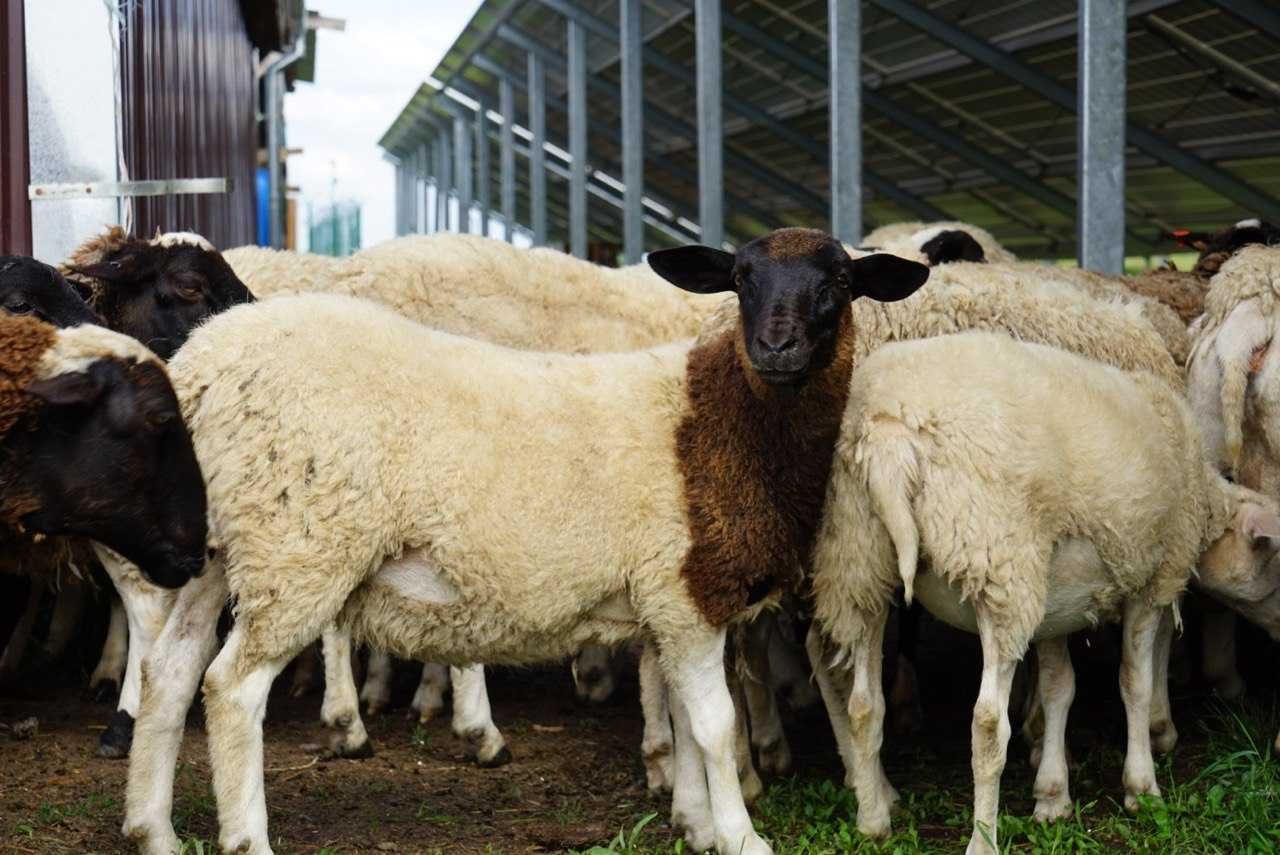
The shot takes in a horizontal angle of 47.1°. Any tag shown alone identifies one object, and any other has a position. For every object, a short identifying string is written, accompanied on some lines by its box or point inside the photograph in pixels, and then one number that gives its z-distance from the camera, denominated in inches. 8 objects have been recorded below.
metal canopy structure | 440.5
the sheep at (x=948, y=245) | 273.0
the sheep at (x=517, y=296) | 241.1
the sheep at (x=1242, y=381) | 213.2
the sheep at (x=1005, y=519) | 169.0
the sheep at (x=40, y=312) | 194.7
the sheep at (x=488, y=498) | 157.4
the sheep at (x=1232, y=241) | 268.5
